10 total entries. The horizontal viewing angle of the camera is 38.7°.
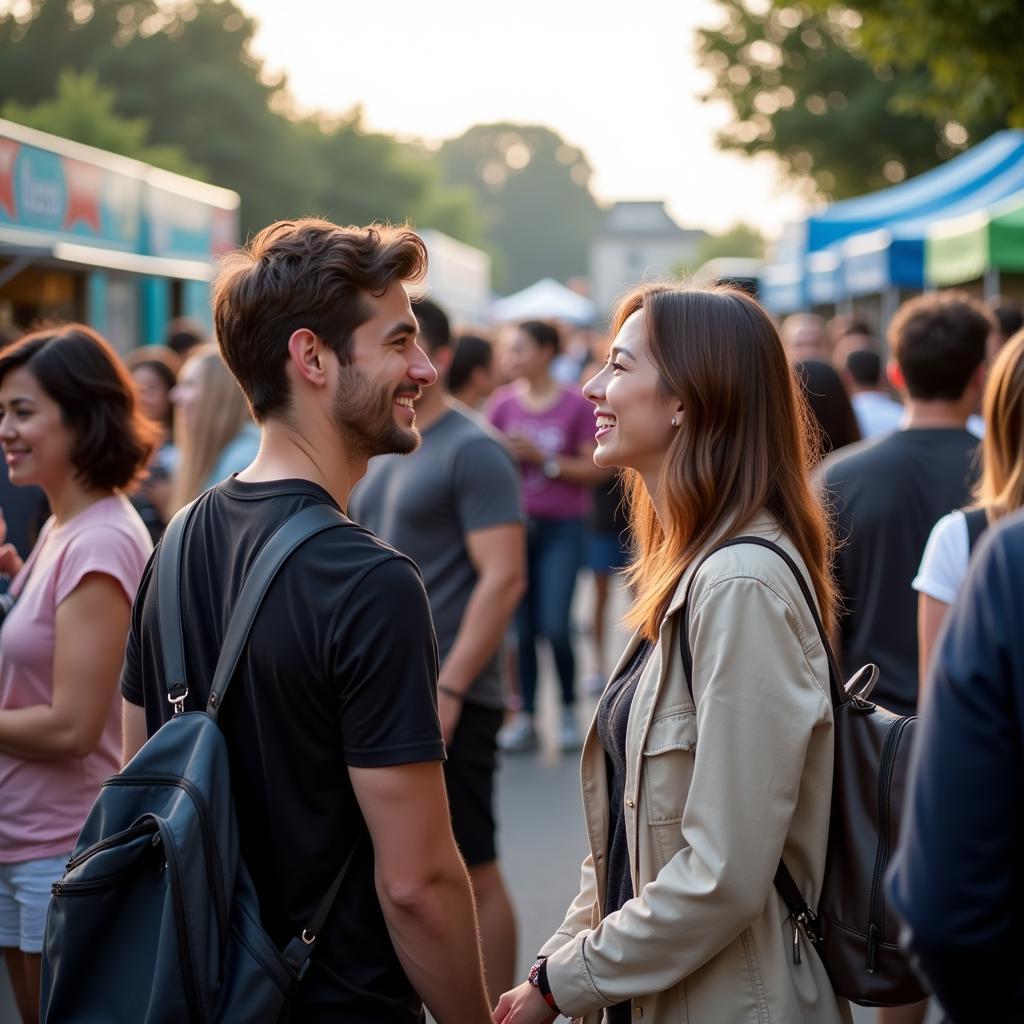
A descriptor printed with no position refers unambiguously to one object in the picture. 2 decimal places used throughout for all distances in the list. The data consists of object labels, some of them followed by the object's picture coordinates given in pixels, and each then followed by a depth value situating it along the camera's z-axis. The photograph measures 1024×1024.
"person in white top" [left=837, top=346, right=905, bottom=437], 6.97
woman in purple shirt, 8.30
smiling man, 2.11
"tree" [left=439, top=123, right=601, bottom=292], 154.50
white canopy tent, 27.42
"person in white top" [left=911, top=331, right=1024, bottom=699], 3.04
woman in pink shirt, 3.12
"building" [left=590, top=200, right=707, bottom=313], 140.00
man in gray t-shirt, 4.55
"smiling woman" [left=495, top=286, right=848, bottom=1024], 2.19
